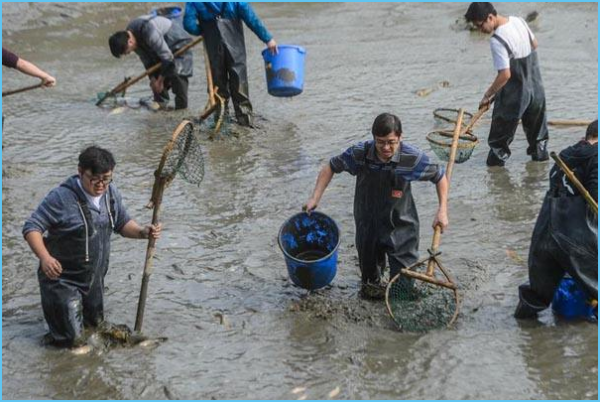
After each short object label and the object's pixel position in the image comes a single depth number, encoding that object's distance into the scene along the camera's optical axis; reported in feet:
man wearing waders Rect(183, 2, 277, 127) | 55.67
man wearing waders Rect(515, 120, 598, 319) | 32.13
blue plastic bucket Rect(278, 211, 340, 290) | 34.95
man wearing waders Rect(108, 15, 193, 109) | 59.94
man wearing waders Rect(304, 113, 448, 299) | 33.67
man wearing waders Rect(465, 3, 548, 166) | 45.93
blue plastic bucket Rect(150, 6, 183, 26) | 64.08
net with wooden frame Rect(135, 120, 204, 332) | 32.34
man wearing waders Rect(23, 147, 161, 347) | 31.21
